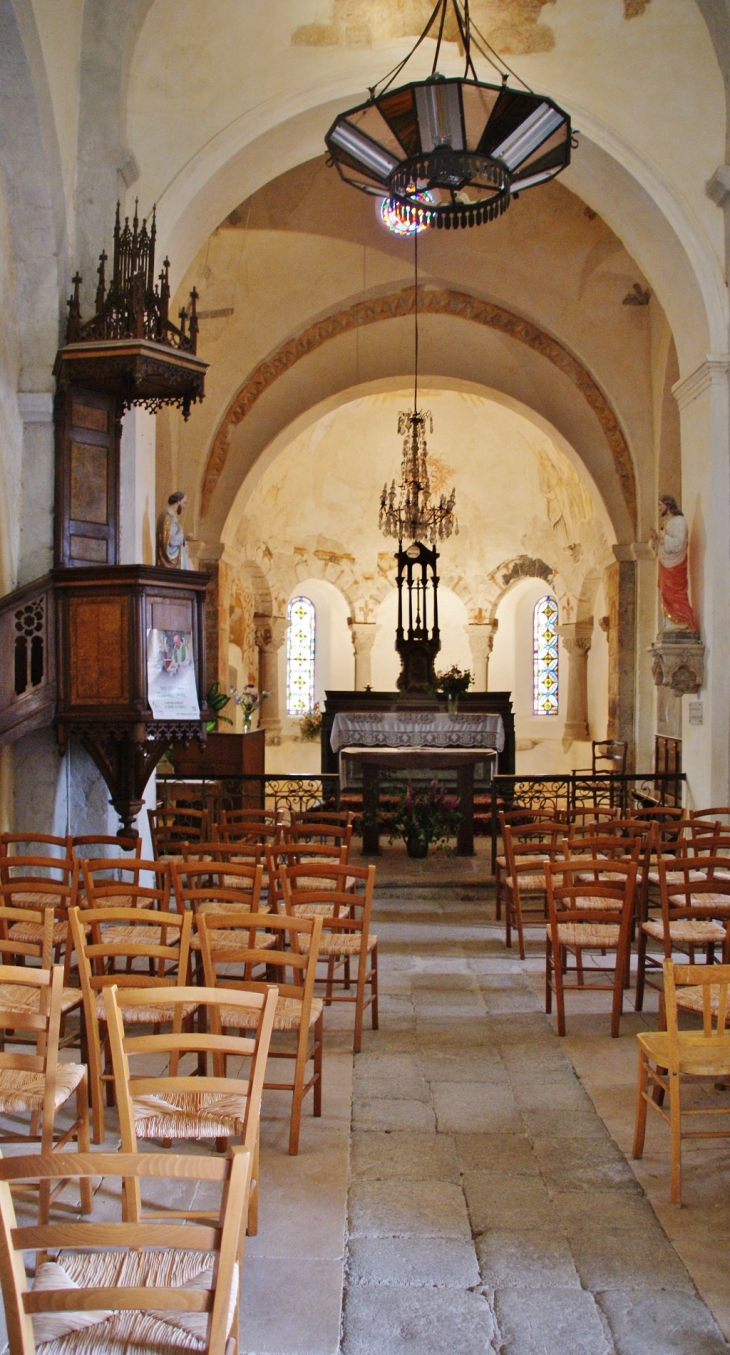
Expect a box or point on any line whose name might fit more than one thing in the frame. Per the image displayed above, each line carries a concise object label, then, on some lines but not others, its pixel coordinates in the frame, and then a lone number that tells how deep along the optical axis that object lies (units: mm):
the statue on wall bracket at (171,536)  9797
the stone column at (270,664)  20922
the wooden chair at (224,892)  4441
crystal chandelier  16031
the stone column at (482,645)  21938
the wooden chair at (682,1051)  3398
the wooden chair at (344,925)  4634
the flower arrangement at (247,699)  17000
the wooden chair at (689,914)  4770
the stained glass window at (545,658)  22094
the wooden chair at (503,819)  7412
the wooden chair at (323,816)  7266
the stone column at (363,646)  22219
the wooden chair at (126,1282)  1752
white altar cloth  11750
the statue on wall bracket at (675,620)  9367
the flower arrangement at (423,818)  9492
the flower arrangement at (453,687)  13359
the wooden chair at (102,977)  3406
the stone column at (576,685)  20328
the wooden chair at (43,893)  4617
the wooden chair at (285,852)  5332
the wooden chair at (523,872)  5914
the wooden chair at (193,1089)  2490
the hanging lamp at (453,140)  6324
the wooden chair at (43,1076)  2775
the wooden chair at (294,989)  3508
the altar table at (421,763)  9945
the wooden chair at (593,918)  5066
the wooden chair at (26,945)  3480
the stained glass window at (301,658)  22781
